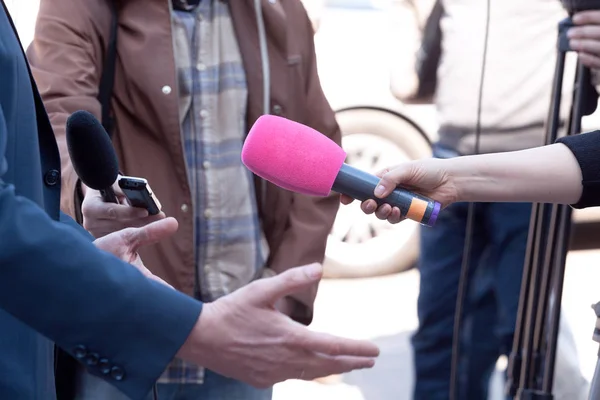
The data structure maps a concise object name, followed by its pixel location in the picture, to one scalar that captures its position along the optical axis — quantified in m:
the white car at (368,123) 4.89
